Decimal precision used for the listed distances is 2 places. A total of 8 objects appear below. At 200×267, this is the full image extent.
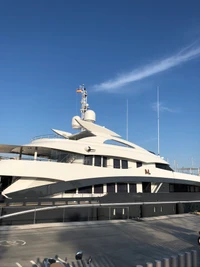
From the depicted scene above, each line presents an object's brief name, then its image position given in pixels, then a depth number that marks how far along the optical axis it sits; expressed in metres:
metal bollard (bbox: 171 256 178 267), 3.79
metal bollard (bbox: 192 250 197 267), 4.19
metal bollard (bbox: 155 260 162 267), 3.54
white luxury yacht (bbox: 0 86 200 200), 16.86
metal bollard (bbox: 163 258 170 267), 3.65
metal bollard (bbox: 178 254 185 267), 3.92
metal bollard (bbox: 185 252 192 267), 4.04
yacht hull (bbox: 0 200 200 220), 11.21
